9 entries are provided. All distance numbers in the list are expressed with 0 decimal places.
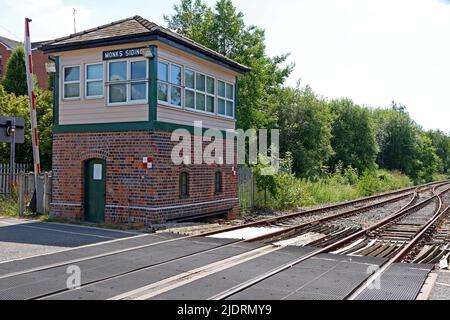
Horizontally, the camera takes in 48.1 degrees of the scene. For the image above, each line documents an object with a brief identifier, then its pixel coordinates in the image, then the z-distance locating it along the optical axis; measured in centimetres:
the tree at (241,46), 2741
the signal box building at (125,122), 1374
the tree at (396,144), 5472
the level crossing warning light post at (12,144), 1536
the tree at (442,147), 8212
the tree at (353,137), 4366
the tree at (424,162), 5637
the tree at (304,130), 3416
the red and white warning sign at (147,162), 1361
